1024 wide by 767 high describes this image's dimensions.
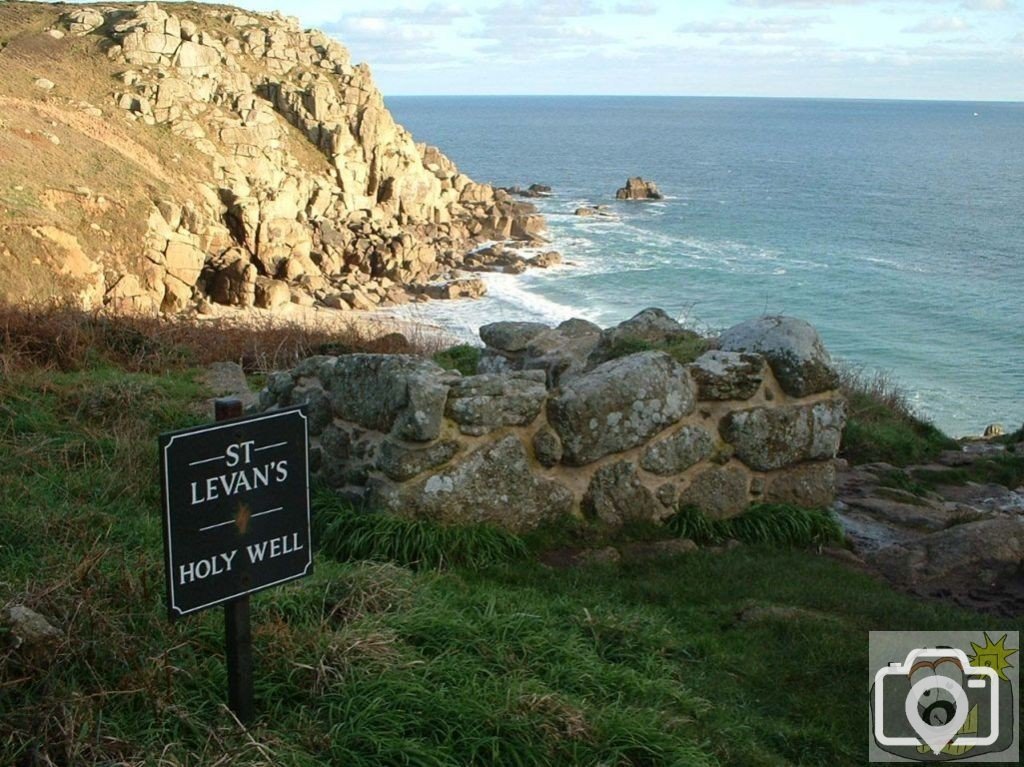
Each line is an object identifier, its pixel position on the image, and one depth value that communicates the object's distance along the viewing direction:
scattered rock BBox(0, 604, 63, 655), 4.23
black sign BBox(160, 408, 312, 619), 3.68
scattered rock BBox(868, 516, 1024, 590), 7.10
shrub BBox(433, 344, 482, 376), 13.03
